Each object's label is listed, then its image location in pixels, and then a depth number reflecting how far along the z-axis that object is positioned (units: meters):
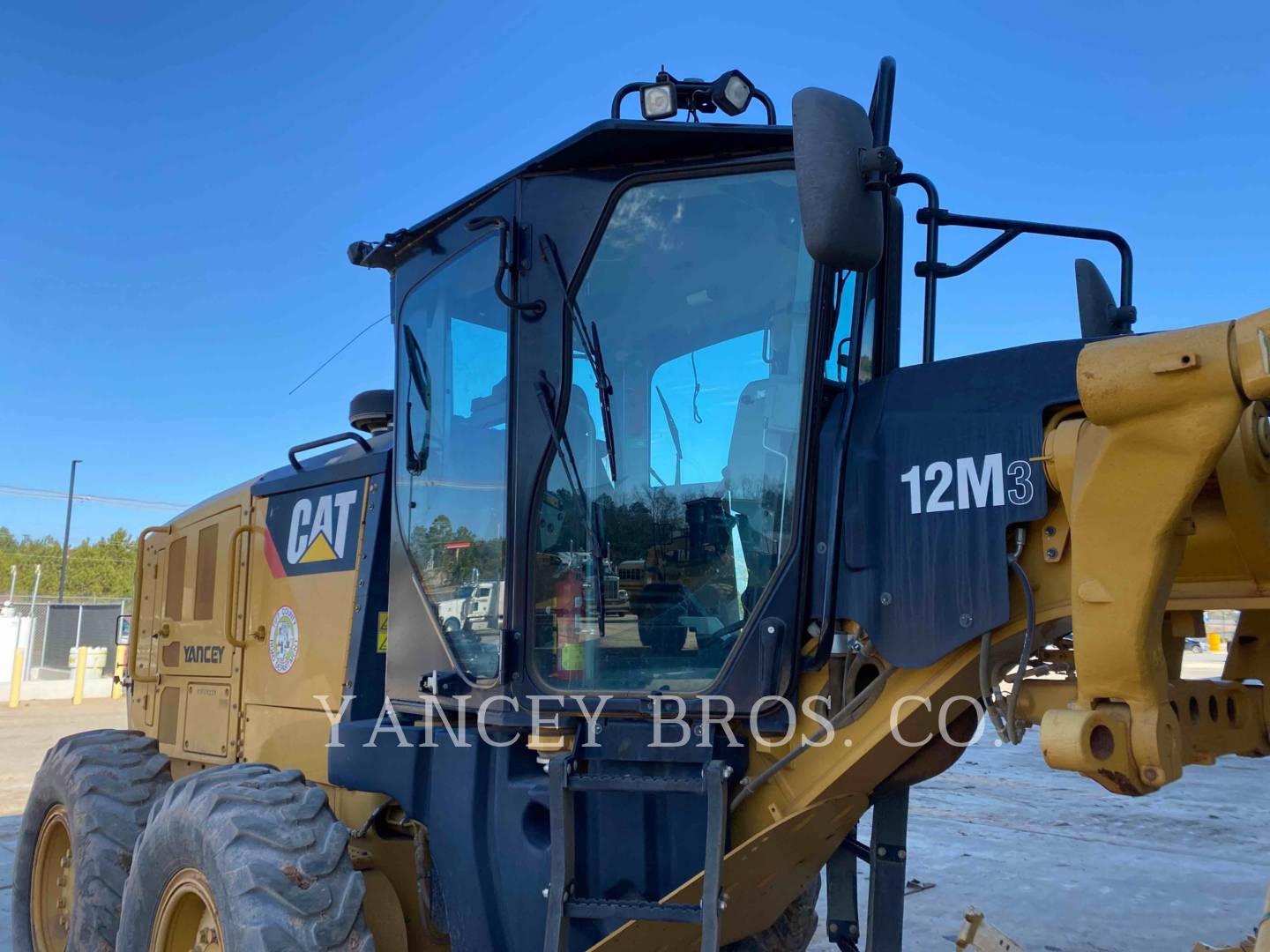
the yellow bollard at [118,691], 17.42
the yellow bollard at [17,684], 18.62
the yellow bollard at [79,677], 19.53
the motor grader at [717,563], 2.11
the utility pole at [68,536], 29.55
